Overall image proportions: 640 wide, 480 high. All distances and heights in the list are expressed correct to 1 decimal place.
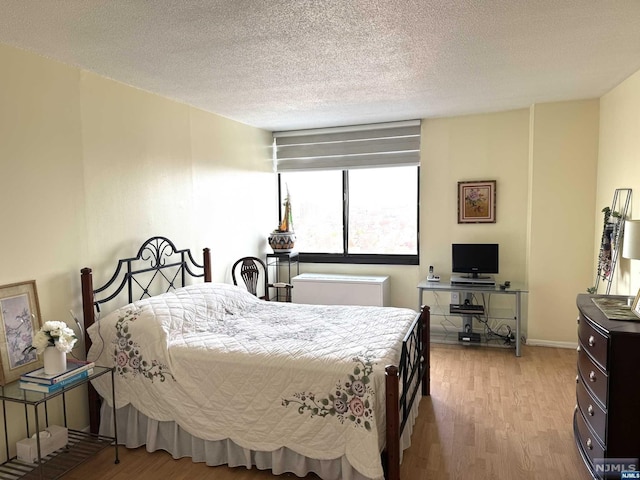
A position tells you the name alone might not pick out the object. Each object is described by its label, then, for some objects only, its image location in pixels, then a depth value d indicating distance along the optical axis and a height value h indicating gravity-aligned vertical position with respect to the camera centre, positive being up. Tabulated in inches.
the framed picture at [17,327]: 99.6 -24.8
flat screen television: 192.7 -18.9
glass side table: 93.7 -54.6
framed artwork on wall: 198.5 +5.7
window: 213.2 +13.3
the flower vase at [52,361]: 98.0 -31.1
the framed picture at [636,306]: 96.6 -20.8
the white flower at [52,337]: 96.0 -25.4
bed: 95.9 -38.7
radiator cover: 203.3 -34.2
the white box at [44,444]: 100.4 -51.5
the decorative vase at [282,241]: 217.2 -11.9
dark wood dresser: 87.9 -35.9
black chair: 197.5 -25.8
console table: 175.6 -30.3
